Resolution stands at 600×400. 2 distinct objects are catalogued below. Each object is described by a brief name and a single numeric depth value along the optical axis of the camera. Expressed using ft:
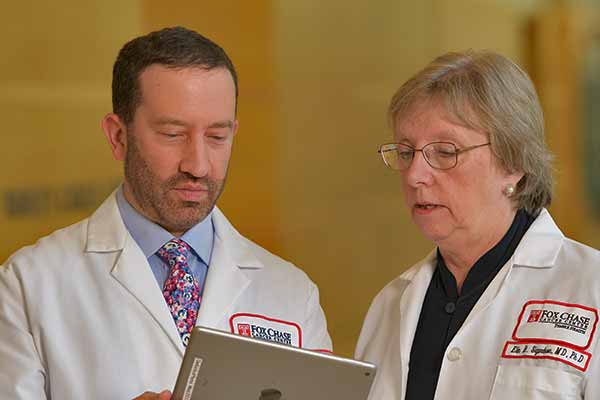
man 13.26
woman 13.28
